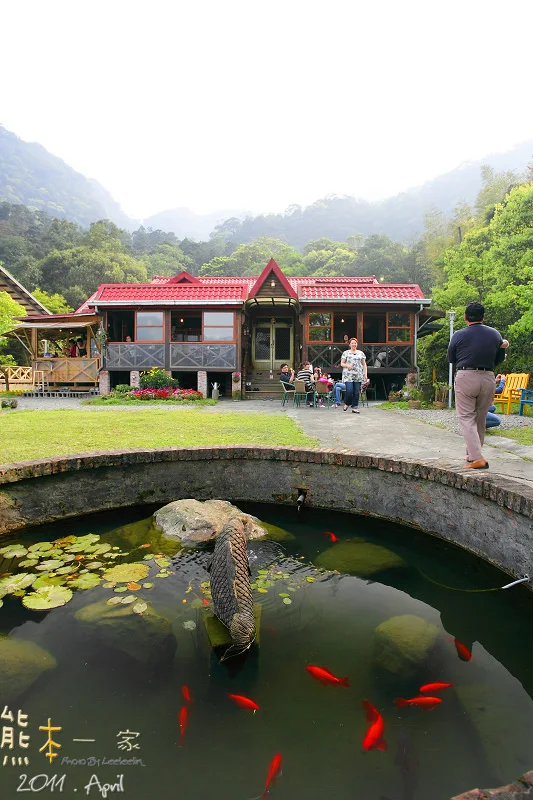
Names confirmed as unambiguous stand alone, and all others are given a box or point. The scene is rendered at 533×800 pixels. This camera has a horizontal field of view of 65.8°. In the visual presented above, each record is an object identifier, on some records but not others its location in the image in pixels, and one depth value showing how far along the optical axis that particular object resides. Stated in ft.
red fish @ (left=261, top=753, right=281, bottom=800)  4.80
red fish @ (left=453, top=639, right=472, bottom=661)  7.18
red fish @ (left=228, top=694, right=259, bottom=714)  5.95
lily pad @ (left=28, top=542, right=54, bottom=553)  10.57
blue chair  30.83
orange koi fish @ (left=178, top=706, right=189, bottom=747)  5.58
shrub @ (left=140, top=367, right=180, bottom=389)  54.65
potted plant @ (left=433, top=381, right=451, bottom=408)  41.20
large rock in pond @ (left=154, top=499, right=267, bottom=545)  11.45
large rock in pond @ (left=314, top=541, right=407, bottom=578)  10.23
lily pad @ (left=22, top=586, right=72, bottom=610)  8.30
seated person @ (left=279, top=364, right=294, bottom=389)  50.60
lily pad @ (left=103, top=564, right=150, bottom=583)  9.34
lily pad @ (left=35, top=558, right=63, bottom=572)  9.68
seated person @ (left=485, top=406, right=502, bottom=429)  16.16
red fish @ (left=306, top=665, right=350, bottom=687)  6.50
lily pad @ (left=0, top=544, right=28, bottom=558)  10.33
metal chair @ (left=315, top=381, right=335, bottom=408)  41.05
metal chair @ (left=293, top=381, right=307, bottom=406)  42.86
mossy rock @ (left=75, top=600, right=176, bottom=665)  7.07
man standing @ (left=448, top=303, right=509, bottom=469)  12.65
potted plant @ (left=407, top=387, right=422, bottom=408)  41.63
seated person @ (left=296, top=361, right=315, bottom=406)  42.62
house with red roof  55.93
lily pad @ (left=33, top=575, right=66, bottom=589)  9.05
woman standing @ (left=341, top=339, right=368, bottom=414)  33.12
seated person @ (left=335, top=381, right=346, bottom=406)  41.60
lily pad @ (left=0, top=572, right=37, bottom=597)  8.81
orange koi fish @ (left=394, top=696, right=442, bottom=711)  5.98
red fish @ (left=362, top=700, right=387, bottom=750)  5.33
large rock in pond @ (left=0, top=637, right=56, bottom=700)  6.25
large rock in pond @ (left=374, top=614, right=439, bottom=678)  6.88
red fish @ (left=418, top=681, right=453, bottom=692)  6.32
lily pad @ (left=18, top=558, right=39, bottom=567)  9.85
